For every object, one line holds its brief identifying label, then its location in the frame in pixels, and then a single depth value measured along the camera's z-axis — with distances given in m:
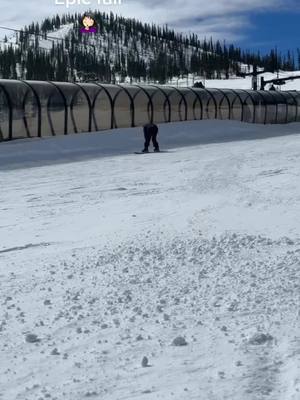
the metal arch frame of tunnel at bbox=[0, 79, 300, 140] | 22.56
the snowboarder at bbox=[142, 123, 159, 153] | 20.56
